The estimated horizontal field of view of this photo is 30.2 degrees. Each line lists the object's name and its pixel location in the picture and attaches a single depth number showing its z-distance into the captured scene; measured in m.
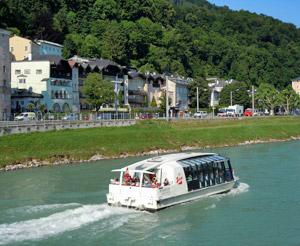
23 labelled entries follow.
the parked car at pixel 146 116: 89.56
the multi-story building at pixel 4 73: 83.31
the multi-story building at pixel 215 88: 148.07
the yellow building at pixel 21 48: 111.75
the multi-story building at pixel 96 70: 106.50
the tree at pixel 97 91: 93.94
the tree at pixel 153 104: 123.95
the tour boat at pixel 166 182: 31.30
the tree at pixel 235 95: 145.00
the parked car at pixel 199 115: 100.70
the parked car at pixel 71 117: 77.32
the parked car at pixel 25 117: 72.51
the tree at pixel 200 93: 135.75
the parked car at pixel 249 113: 126.76
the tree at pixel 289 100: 146.85
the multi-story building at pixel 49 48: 120.88
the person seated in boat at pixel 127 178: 32.47
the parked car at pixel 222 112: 117.98
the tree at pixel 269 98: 142.75
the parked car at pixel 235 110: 122.27
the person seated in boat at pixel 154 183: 31.39
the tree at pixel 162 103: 116.29
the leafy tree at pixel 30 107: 90.36
